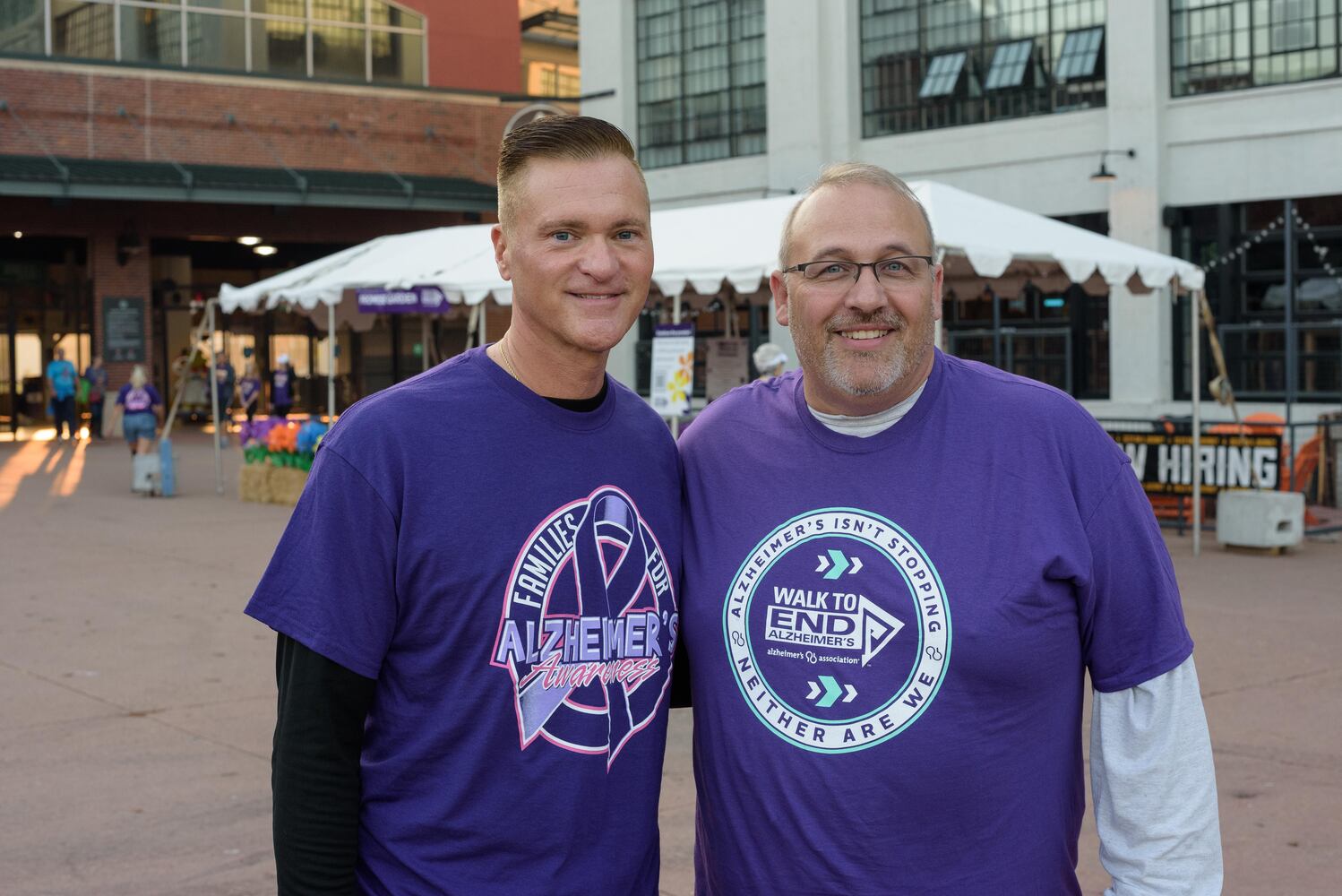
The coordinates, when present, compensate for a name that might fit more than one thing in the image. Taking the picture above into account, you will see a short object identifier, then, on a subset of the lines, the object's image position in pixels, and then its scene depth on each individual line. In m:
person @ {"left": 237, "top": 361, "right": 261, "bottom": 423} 31.14
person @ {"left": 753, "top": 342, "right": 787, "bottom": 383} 13.95
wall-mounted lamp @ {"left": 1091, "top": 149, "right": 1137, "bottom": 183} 20.90
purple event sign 16.25
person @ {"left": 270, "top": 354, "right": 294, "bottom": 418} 31.41
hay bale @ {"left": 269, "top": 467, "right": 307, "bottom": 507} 18.38
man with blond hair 2.25
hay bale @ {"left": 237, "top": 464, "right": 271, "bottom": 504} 19.02
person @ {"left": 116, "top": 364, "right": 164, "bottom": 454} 20.42
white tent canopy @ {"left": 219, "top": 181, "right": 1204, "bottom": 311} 12.88
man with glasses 2.38
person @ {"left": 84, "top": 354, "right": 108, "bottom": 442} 31.75
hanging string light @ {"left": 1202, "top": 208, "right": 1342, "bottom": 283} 19.80
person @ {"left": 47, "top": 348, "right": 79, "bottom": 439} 30.77
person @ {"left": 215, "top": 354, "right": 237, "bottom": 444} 31.62
